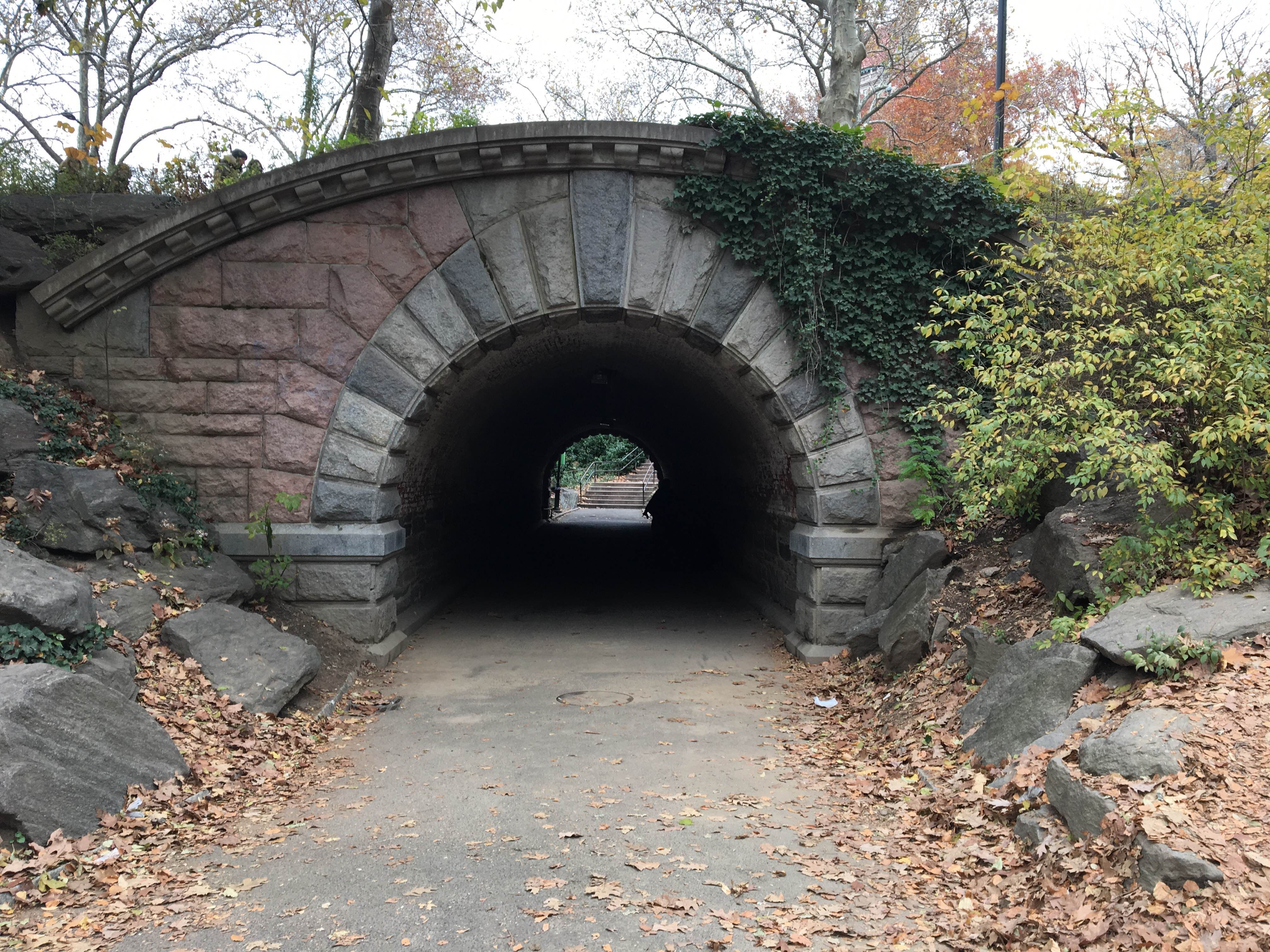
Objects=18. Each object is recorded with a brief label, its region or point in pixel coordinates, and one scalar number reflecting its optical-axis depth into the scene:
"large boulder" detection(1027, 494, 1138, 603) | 5.27
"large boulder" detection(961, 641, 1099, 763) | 4.43
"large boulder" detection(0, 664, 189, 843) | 3.72
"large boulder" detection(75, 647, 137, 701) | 4.74
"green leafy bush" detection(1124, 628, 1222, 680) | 4.05
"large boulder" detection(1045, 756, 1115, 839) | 3.42
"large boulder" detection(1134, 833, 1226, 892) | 2.89
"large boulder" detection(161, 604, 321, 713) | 5.67
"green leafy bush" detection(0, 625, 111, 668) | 4.35
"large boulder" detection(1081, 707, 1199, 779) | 3.51
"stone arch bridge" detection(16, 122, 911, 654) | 7.38
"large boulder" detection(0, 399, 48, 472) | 6.19
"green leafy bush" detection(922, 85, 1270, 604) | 4.84
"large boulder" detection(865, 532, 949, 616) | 7.03
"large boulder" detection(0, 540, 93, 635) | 4.45
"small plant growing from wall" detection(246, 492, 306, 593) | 7.26
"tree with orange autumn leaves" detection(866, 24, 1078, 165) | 20.59
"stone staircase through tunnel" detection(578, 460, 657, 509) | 35.31
